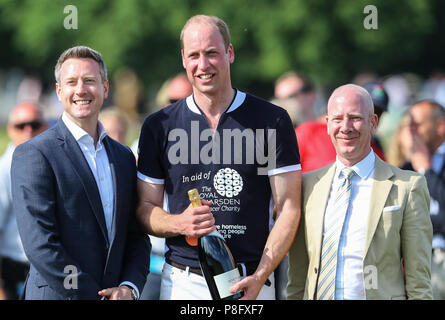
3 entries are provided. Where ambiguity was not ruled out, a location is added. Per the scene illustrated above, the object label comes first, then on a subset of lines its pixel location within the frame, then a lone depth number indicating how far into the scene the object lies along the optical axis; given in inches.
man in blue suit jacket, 320.2
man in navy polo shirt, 342.0
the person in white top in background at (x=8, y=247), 531.5
